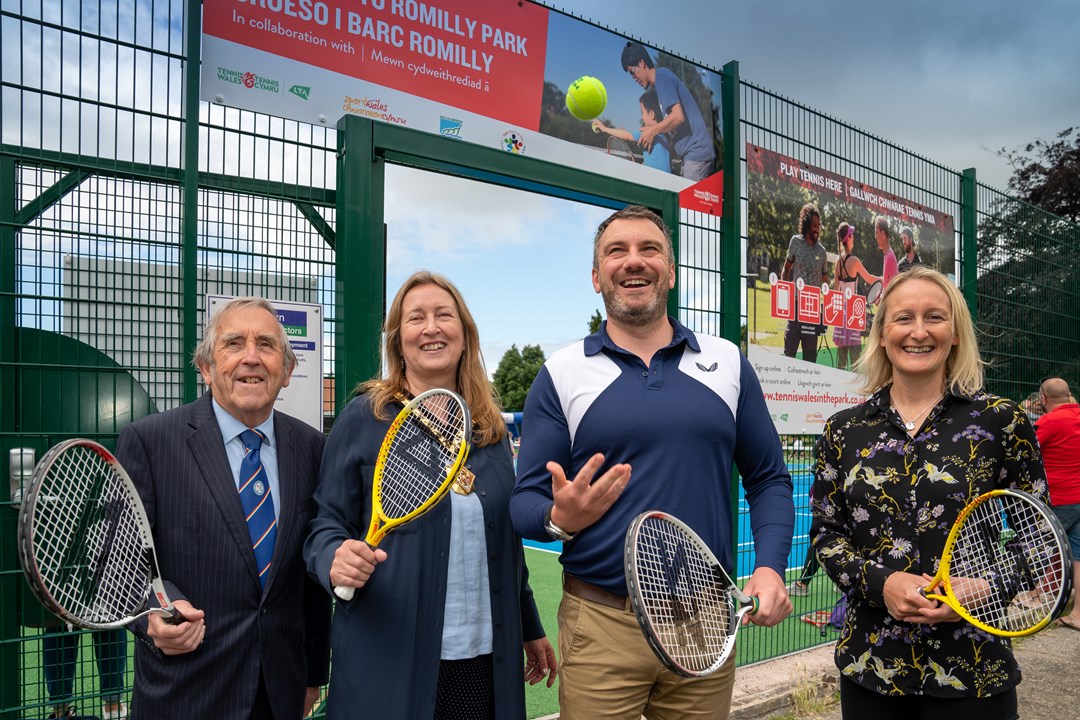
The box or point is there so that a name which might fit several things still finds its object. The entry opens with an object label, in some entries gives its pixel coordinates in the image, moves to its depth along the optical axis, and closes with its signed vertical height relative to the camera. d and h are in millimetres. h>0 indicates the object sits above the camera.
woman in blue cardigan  2332 -640
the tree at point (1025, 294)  8258 +783
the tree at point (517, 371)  71812 -852
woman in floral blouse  2447 -444
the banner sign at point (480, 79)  3678 +1565
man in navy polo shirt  2398 -293
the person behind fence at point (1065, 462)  7285 -938
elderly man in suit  2301 -533
